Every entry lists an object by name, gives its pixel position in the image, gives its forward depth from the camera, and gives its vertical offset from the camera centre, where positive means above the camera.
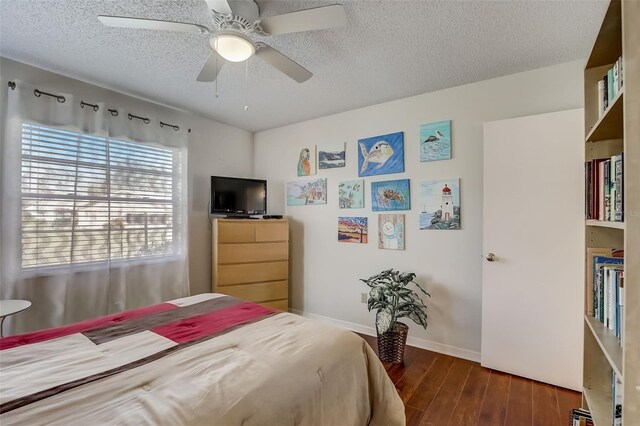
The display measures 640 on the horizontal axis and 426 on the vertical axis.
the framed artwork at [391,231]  2.90 -0.19
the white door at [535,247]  2.06 -0.26
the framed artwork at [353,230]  3.14 -0.19
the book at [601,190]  1.22 +0.10
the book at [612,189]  1.10 +0.09
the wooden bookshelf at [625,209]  0.80 +0.01
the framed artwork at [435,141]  2.67 +0.67
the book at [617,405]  1.06 -0.72
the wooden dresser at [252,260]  3.14 -0.55
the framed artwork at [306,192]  3.46 +0.25
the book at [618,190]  1.01 +0.08
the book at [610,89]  1.15 +0.51
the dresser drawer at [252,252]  3.15 -0.46
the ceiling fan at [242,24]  1.38 +0.94
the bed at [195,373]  0.89 -0.61
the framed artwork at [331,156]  3.31 +0.66
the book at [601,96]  1.25 +0.51
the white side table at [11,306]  1.83 -0.64
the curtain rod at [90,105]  2.19 +0.94
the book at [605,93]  1.22 +0.52
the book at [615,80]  1.08 +0.50
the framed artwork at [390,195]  2.88 +0.17
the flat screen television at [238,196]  3.35 +0.20
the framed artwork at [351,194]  3.17 +0.20
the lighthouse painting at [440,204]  2.62 +0.08
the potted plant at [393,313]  2.47 -0.87
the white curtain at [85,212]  2.20 +0.00
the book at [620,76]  1.01 +0.49
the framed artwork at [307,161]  3.53 +0.63
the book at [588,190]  1.32 +0.10
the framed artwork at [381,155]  2.91 +0.61
